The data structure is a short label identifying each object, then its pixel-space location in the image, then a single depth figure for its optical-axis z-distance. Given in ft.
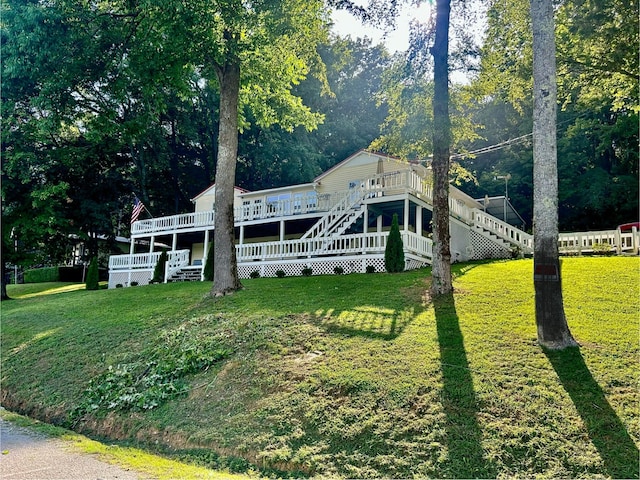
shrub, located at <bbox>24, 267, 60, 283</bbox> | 107.96
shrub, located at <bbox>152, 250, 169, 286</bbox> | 72.43
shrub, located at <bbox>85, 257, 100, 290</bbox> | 74.02
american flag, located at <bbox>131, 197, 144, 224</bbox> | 84.07
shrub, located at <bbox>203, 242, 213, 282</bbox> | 61.52
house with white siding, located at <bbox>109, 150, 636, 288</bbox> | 57.26
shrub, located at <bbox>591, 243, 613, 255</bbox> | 57.36
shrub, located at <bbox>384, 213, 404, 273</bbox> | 49.62
